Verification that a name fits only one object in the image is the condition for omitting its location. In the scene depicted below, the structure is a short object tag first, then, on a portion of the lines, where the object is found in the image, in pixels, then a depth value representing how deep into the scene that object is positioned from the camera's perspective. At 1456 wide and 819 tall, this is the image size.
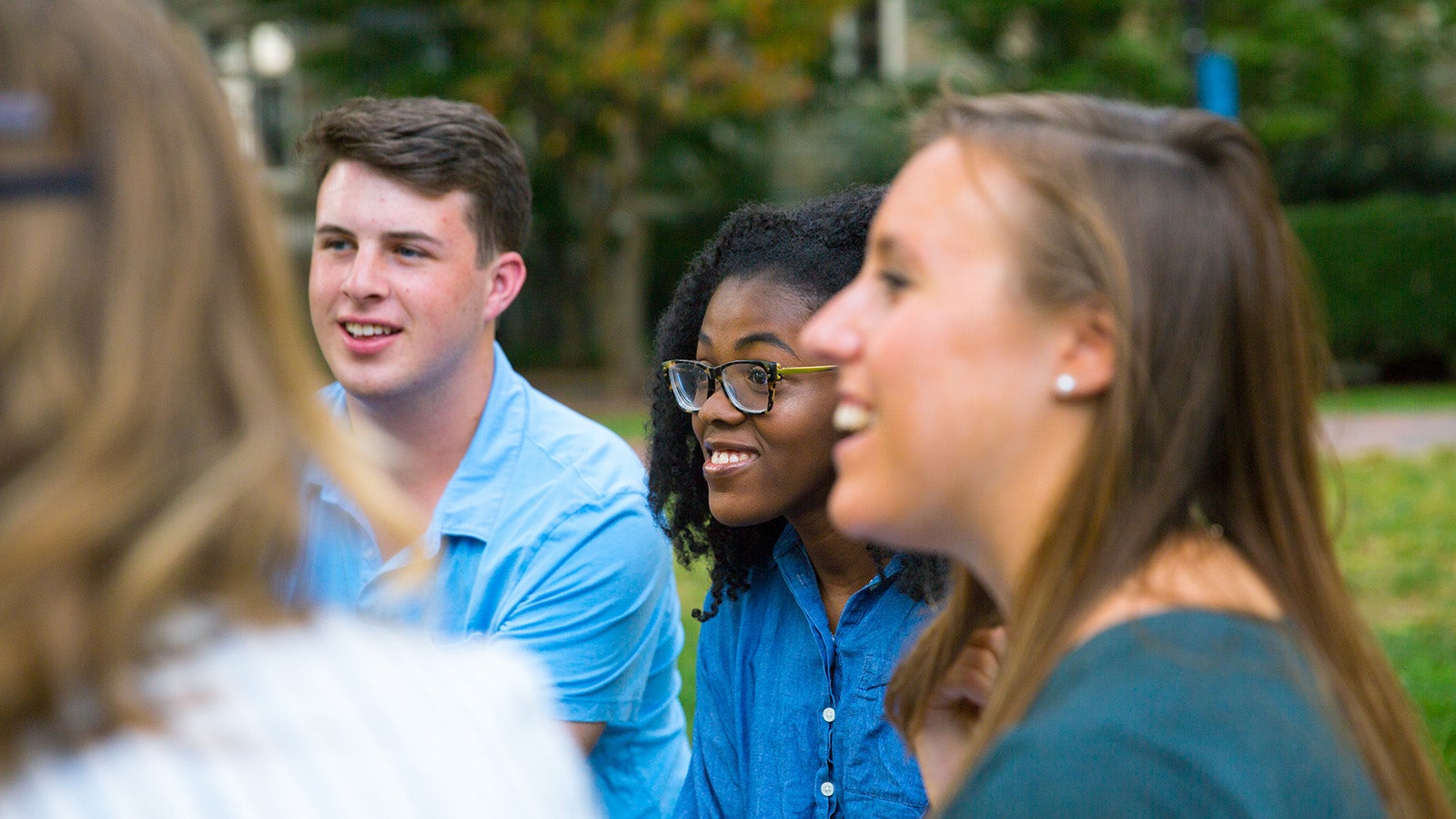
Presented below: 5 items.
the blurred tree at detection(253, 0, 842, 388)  17.41
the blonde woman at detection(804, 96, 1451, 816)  1.51
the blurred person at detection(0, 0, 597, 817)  1.03
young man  3.07
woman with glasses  2.69
